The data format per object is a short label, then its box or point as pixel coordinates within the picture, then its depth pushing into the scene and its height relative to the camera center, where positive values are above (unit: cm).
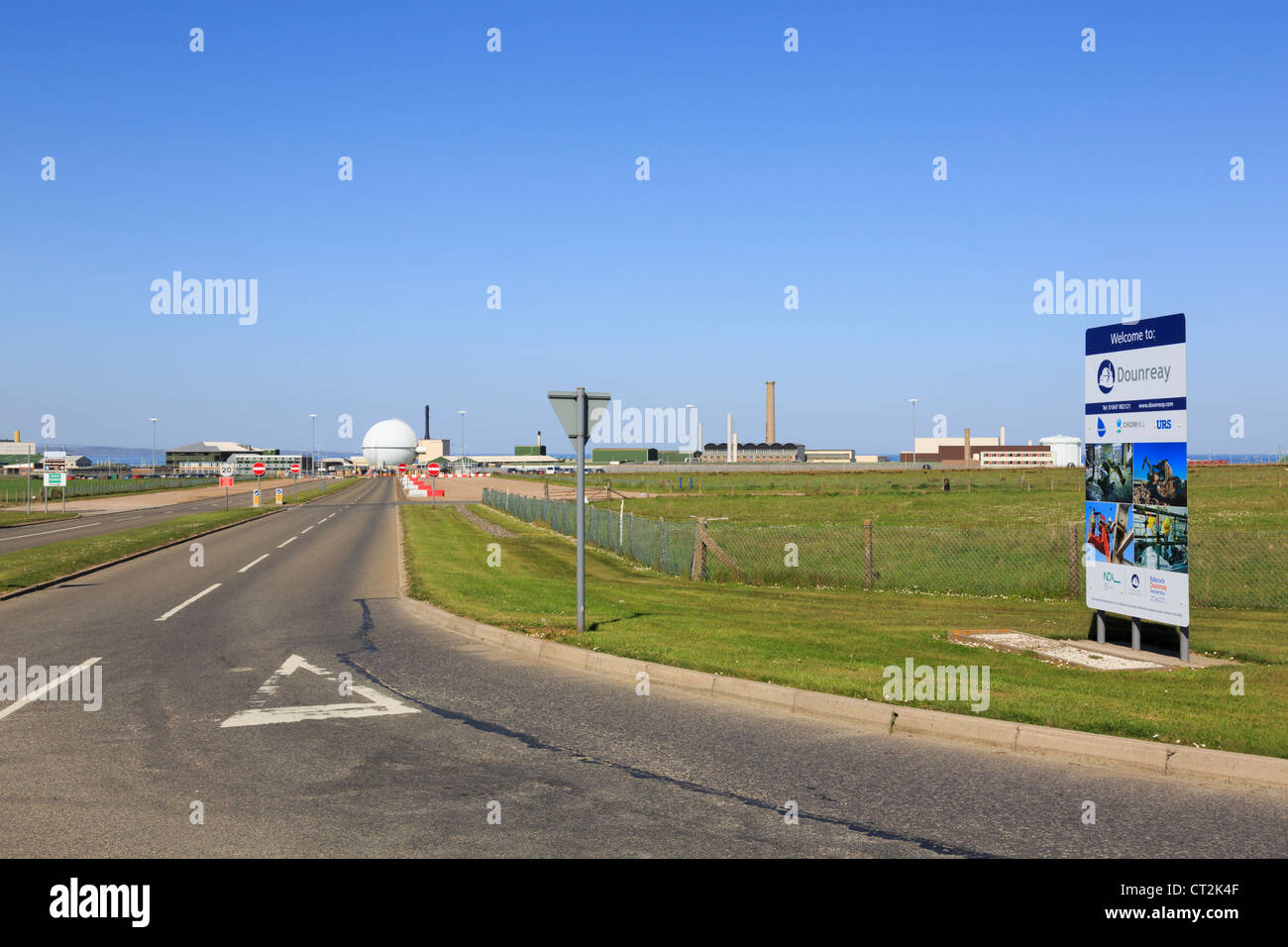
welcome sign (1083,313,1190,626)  1030 -19
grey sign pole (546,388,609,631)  1174 +58
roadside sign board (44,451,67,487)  4456 -82
